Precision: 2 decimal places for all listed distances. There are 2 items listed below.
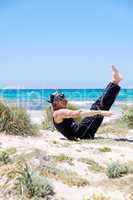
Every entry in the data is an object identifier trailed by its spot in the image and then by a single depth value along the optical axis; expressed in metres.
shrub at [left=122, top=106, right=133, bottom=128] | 13.66
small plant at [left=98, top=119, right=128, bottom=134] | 12.97
